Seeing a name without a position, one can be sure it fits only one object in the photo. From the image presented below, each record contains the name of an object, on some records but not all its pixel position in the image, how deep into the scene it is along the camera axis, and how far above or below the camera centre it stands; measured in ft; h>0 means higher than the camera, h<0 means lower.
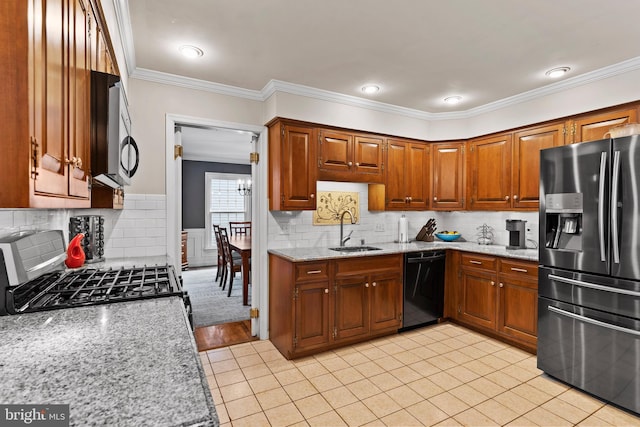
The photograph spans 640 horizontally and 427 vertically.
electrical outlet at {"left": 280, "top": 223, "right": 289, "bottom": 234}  11.60 -0.54
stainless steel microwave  4.48 +1.18
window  24.26 +0.76
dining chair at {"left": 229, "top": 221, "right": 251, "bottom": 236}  23.59 -1.11
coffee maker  11.59 -0.66
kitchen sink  11.91 -1.30
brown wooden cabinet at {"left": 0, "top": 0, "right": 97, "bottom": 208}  2.39 +0.91
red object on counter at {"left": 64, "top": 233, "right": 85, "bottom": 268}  6.85 -0.86
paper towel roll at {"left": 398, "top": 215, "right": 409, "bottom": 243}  13.57 -0.72
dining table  14.51 -2.31
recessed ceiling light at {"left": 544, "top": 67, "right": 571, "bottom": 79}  9.35 +4.04
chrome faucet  12.26 -0.69
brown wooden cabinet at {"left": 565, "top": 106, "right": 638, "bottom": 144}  9.07 +2.58
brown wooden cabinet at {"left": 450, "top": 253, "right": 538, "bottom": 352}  9.95 -2.75
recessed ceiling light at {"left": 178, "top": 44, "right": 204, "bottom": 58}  8.24 +4.07
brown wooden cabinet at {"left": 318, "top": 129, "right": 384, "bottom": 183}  11.30 +1.99
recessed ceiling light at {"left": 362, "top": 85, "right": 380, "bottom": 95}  10.78 +4.08
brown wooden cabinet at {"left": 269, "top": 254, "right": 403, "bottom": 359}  9.75 -2.77
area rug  13.20 -4.10
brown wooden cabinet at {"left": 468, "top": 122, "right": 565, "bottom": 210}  11.00 +1.65
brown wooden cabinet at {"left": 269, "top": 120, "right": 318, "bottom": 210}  10.61 +1.50
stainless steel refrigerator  7.12 -1.27
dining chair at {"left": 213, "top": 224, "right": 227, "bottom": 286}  18.22 -2.75
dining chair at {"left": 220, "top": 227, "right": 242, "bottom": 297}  16.43 -2.42
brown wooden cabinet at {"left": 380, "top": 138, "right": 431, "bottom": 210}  12.82 +1.51
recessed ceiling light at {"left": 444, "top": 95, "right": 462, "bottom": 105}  11.84 +4.10
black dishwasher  11.60 -2.70
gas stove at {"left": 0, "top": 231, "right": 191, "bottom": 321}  4.17 -1.17
